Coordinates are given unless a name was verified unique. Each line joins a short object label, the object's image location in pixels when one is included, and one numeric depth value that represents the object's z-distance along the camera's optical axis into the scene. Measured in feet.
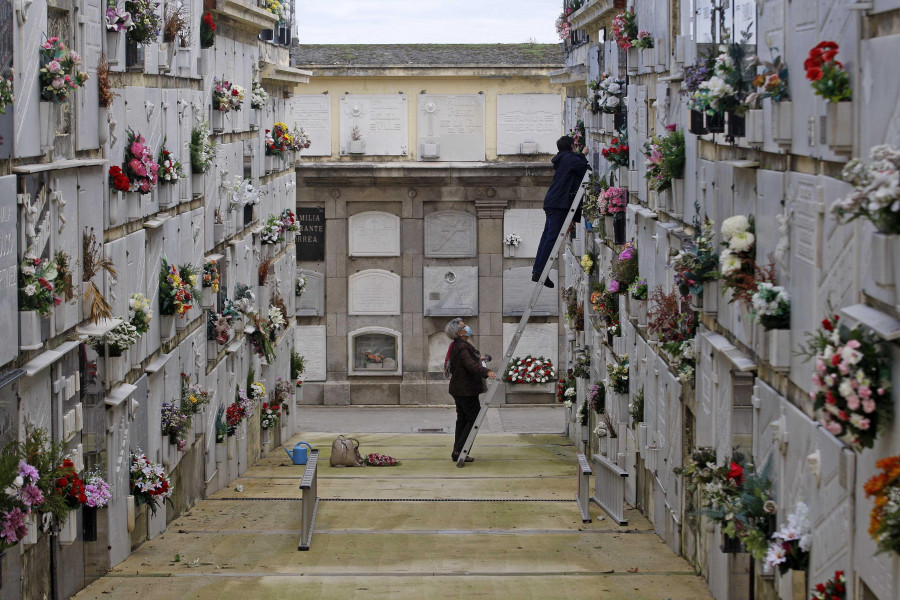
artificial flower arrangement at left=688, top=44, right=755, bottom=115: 28.55
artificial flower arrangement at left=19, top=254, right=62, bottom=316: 29.12
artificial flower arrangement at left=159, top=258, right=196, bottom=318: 43.96
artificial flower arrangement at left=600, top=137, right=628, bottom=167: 52.08
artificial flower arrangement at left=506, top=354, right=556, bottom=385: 94.07
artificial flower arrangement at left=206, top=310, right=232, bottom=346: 53.57
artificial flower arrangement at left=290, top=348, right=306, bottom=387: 78.54
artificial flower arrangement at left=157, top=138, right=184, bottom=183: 43.70
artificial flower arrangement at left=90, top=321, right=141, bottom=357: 36.65
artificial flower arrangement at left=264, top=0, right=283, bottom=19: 68.03
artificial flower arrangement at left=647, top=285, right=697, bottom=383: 36.78
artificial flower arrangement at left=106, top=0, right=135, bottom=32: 37.32
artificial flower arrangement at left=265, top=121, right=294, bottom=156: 70.33
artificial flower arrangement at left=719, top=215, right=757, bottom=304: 28.43
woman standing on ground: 60.18
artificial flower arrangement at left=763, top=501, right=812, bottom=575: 24.82
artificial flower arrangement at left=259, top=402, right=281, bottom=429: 67.82
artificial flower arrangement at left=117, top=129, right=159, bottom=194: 39.32
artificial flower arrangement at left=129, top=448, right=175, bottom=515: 39.88
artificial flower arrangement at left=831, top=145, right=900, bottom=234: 17.20
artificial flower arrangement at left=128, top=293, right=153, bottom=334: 39.40
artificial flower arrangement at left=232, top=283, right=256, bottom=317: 58.29
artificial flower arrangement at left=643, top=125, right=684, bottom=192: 39.11
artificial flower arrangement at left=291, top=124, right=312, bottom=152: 78.33
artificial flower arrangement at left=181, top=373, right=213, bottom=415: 47.40
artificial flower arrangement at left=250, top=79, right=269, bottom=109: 66.08
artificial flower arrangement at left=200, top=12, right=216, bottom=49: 53.11
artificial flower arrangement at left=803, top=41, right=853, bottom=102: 21.24
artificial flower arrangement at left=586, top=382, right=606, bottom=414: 59.26
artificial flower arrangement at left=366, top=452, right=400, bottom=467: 61.52
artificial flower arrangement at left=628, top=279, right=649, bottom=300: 44.42
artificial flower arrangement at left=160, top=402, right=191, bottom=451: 44.37
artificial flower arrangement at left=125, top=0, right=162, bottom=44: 39.60
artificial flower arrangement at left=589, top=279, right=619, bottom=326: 54.90
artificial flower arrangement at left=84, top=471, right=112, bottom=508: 31.81
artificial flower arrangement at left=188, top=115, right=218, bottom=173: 49.88
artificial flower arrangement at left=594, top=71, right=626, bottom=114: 54.44
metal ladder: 59.88
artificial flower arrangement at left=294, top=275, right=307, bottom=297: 81.76
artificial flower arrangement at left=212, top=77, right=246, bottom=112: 54.44
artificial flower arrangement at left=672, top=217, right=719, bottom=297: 32.63
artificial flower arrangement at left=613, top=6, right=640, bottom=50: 49.42
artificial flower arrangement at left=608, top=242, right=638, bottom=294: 48.91
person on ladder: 62.28
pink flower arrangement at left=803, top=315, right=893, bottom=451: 19.17
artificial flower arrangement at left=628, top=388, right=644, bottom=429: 47.57
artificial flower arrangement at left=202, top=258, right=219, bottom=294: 51.16
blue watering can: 64.75
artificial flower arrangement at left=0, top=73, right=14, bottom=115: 26.27
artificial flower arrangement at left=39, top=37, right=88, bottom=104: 30.14
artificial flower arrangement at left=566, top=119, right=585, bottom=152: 68.85
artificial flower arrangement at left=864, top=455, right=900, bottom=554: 17.60
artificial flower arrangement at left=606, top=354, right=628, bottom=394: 50.80
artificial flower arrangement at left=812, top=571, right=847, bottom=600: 22.29
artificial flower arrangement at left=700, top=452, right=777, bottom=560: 27.04
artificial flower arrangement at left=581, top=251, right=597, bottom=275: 62.59
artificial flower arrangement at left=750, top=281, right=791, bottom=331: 26.27
